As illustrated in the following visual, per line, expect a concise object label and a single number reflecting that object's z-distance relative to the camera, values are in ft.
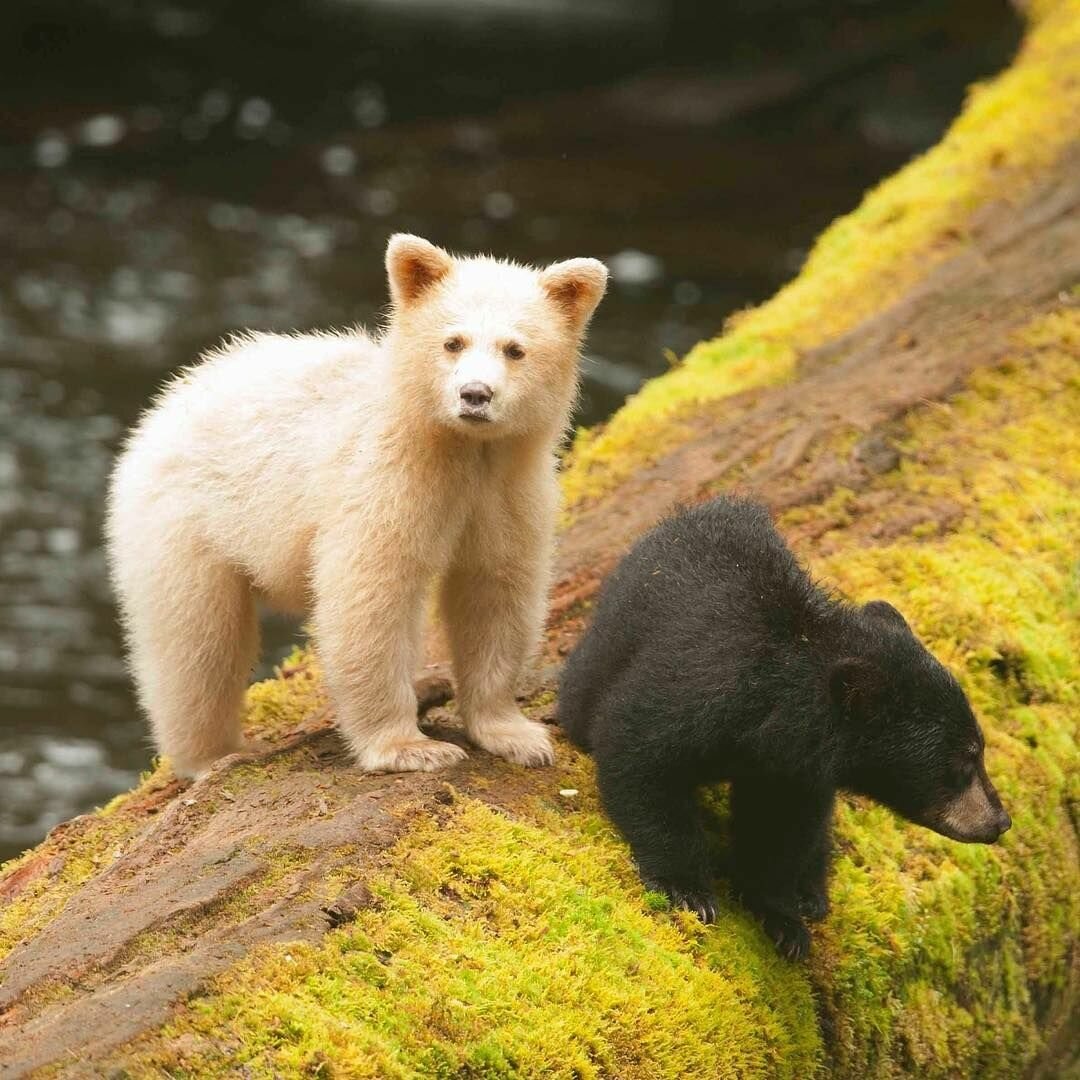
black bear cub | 32.32
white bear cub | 35.91
